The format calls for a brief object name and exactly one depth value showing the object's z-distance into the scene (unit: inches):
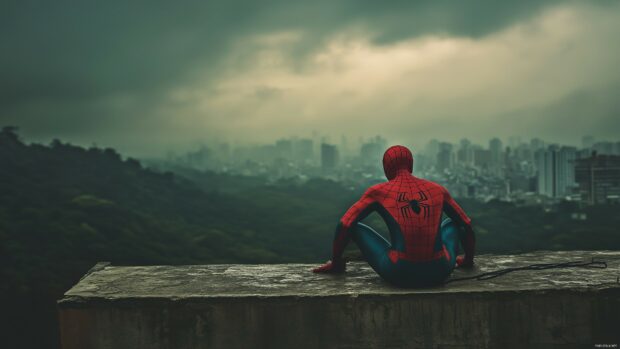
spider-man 168.7
